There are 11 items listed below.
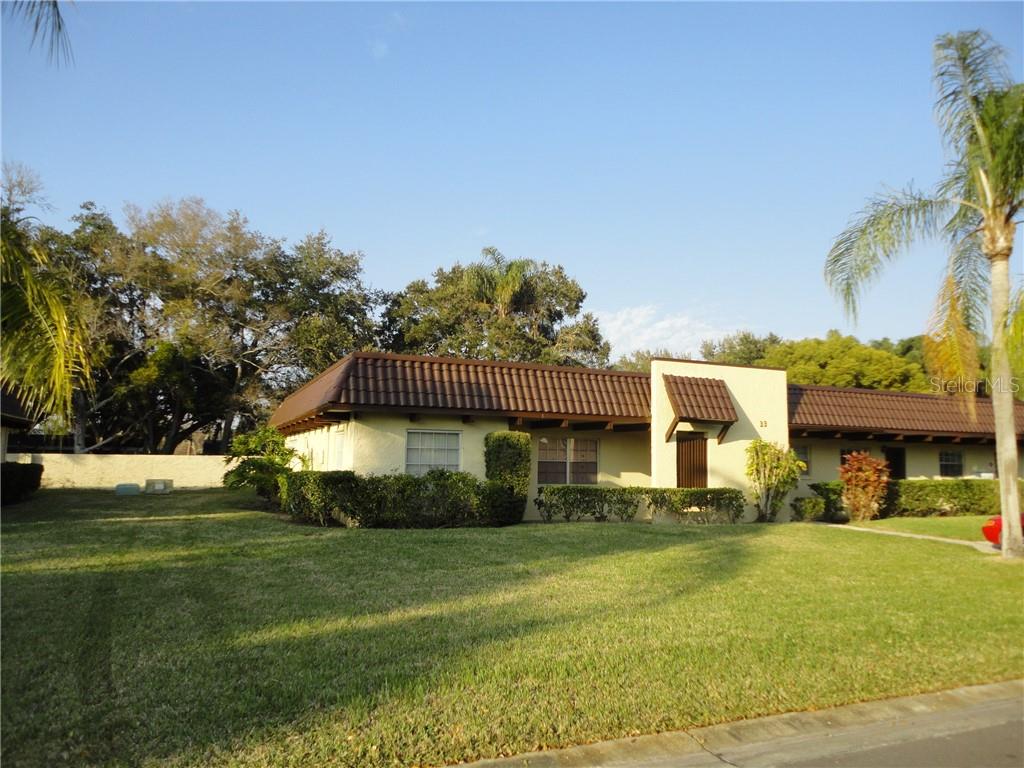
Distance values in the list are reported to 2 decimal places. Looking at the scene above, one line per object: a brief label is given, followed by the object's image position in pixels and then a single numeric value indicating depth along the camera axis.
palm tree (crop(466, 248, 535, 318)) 36.62
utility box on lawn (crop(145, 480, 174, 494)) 28.36
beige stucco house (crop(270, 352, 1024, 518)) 16.47
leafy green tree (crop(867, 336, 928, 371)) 44.41
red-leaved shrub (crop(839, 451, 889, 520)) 19.59
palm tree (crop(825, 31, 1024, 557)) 11.73
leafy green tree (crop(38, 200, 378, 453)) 33.59
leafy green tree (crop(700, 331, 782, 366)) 50.16
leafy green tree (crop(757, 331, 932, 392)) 38.28
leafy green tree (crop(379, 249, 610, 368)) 37.22
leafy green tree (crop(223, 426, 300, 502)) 19.38
